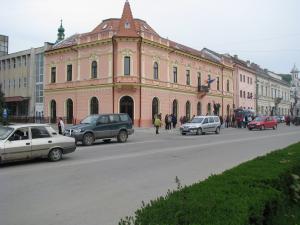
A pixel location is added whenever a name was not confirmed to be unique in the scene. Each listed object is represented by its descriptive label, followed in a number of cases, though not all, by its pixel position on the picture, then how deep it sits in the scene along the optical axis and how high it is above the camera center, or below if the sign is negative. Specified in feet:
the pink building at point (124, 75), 135.74 +16.34
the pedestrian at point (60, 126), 81.20 -2.19
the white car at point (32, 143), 42.22 -3.22
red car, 133.59 -2.38
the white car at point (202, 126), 104.68 -2.71
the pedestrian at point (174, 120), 131.31 -1.33
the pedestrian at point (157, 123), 105.81 -1.93
